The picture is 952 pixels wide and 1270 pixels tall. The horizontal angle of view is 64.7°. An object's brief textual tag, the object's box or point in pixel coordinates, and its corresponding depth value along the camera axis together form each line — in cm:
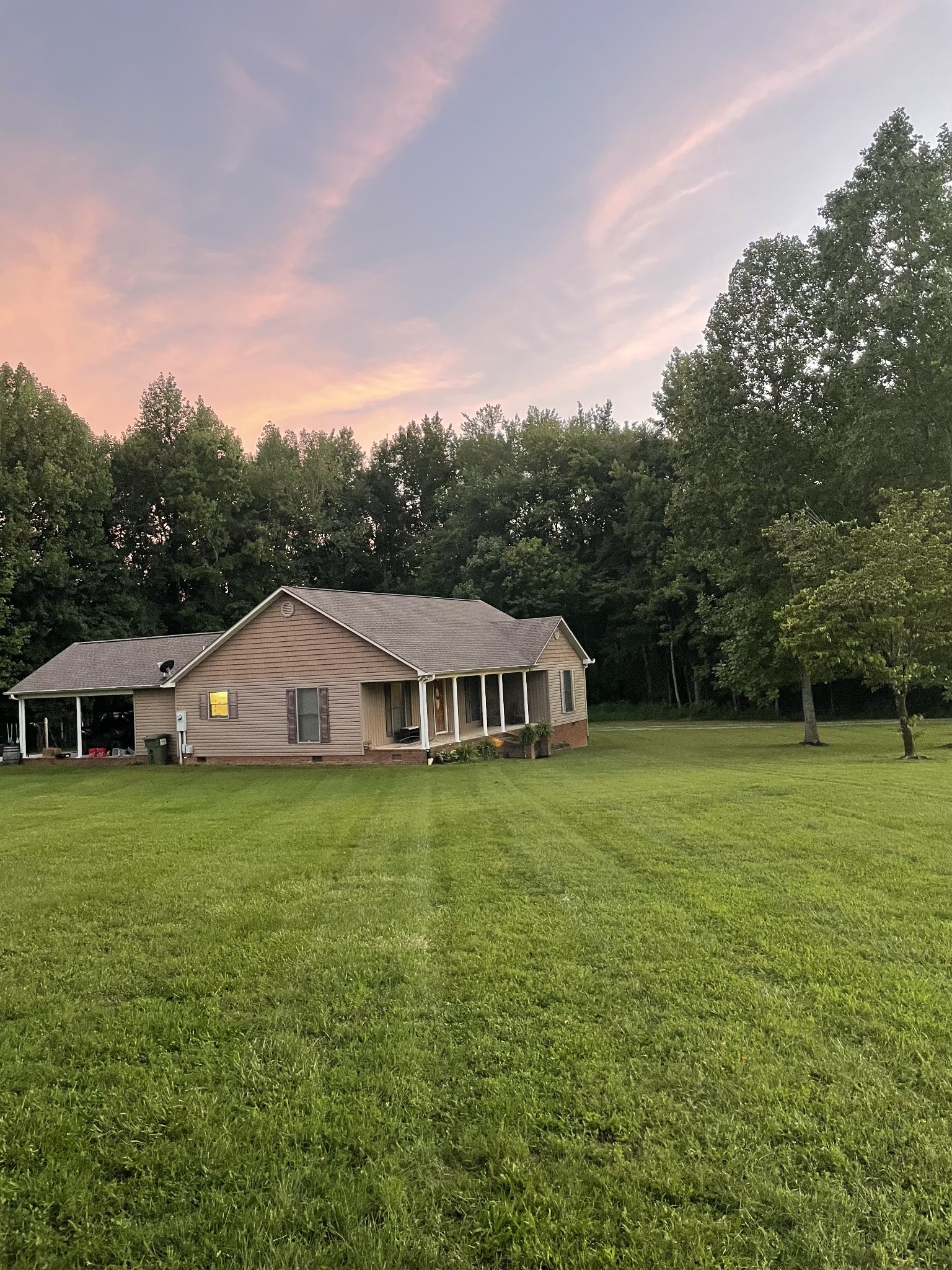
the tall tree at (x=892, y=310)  2167
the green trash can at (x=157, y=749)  2316
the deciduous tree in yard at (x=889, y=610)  1898
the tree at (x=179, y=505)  4138
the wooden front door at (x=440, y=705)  2378
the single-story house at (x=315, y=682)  2077
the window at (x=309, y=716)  2122
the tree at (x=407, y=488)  5312
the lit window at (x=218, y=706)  2238
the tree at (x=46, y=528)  3325
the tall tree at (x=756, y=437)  2536
